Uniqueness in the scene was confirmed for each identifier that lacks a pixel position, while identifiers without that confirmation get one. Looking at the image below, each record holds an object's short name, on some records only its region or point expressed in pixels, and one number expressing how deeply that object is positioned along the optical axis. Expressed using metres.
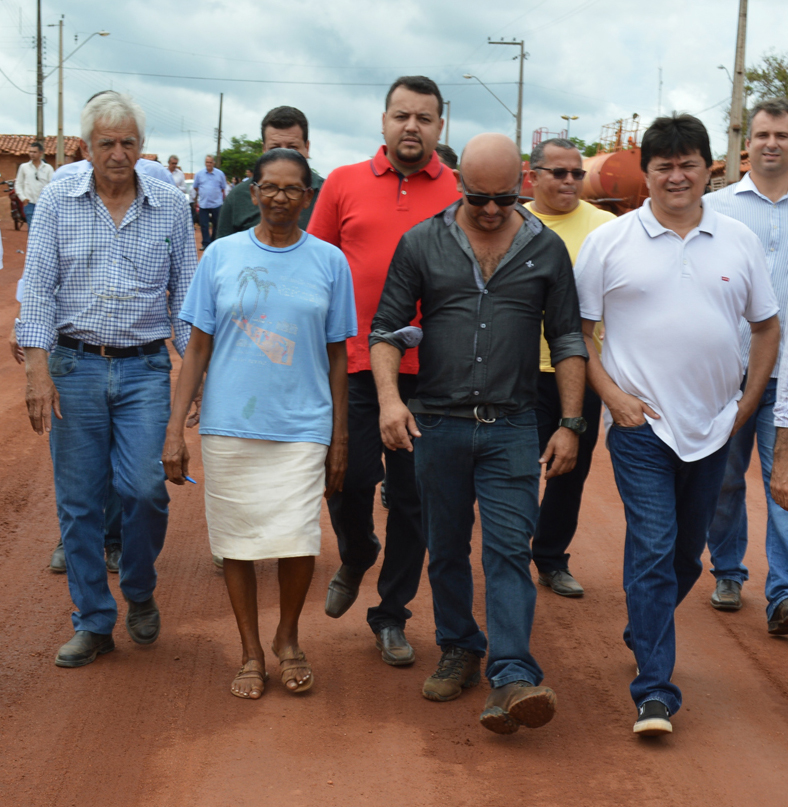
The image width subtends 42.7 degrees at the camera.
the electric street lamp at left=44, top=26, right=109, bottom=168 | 38.09
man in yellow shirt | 5.56
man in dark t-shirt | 5.71
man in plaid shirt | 4.46
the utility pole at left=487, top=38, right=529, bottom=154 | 44.88
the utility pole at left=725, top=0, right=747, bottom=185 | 20.41
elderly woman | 4.14
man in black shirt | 3.98
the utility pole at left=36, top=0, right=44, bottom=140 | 37.44
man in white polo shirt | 4.04
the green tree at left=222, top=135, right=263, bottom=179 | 77.69
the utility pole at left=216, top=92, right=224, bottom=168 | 77.25
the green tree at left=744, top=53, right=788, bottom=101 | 41.59
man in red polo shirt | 4.66
